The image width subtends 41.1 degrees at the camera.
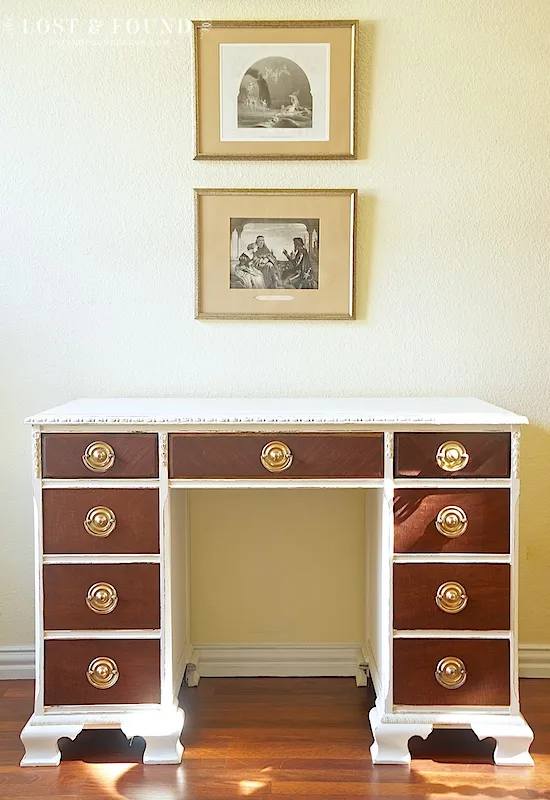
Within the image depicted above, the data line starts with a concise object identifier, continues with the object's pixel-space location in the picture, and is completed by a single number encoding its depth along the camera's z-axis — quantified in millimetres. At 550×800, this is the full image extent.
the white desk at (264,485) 2084
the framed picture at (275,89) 2523
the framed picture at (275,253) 2572
